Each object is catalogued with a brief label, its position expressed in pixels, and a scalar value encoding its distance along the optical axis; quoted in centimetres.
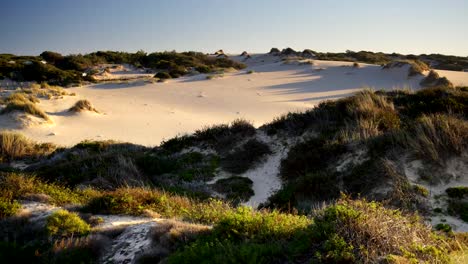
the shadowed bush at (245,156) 1185
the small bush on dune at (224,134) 1316
